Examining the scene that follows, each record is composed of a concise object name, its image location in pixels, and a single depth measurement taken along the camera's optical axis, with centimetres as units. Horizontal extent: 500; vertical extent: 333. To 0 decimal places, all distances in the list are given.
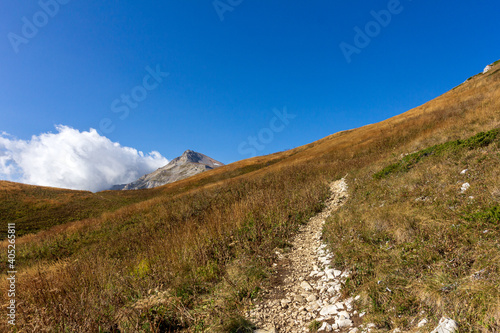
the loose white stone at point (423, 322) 306
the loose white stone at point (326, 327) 379
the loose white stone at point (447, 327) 269
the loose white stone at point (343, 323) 377
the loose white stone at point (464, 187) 619
